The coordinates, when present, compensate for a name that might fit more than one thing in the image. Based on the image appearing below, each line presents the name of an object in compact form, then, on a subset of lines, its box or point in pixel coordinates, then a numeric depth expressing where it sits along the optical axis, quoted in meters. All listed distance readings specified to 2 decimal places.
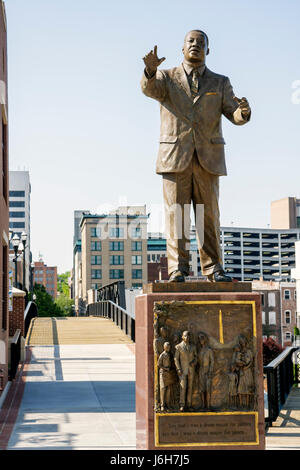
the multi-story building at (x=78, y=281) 123.18
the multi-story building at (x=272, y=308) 85.75
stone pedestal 7.68
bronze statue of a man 8.46
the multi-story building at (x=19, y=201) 159.00
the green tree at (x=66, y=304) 118.50
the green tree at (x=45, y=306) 74.94
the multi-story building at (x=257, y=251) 170.38
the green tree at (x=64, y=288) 178.73
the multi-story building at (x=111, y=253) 117.50
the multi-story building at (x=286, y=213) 173.62
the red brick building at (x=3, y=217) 16.70
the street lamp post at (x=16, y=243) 30.92
